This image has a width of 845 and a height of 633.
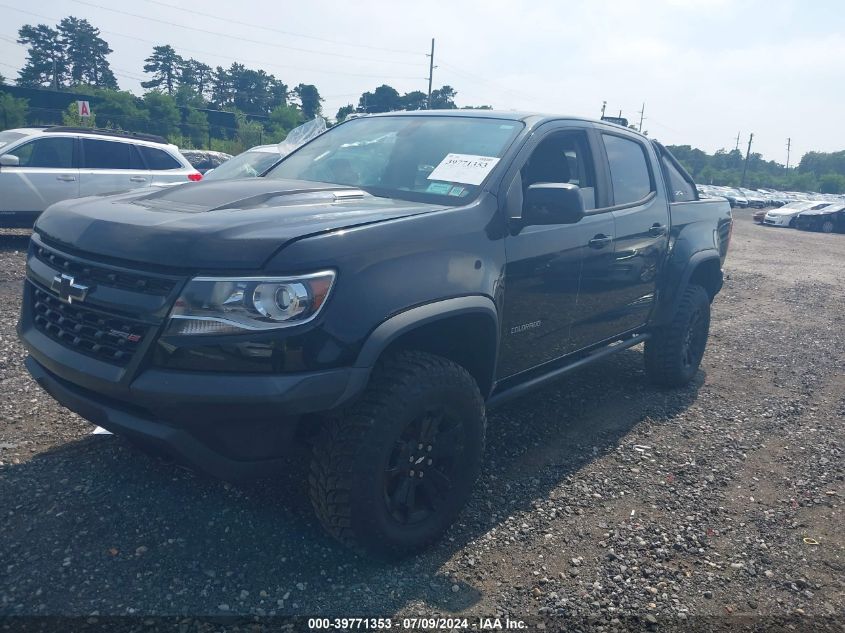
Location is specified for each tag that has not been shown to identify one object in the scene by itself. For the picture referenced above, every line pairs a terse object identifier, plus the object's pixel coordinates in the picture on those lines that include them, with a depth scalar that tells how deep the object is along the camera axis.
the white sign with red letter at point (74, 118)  27.98
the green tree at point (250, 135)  36.24
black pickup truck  2.29
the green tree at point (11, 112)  28.16
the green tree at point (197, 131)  38.69
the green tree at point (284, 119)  45.34
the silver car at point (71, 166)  9.59
